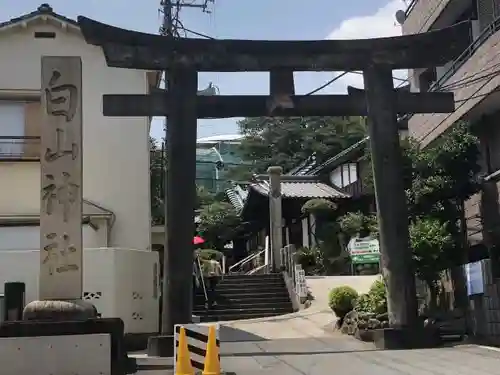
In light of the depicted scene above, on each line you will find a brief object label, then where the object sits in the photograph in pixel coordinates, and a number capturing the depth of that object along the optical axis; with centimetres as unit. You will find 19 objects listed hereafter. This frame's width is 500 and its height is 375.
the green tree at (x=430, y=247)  1647
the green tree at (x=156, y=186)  3380
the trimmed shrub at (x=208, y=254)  3362
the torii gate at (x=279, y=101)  1449
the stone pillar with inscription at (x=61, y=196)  1126
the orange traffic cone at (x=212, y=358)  954
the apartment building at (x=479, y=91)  1811
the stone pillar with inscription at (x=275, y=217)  2936
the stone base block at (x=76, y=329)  1056
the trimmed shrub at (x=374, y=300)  1659
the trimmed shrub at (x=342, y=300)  1852
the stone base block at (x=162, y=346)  1391
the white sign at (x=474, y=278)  1574
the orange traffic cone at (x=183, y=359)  959
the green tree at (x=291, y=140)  4875
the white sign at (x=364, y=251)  3081
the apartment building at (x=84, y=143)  2005
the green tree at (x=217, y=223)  4594
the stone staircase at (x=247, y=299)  2406
